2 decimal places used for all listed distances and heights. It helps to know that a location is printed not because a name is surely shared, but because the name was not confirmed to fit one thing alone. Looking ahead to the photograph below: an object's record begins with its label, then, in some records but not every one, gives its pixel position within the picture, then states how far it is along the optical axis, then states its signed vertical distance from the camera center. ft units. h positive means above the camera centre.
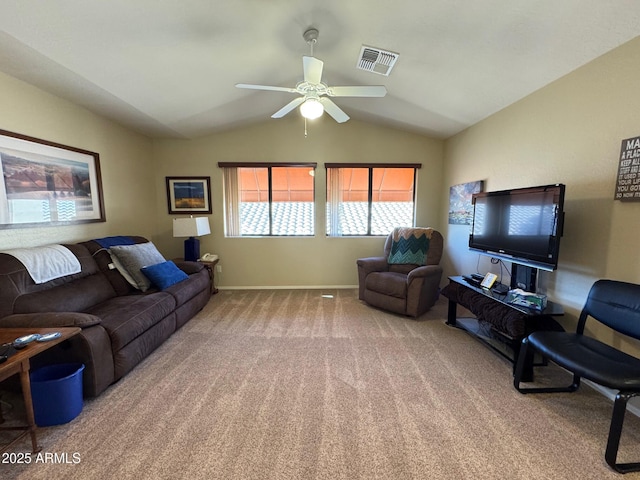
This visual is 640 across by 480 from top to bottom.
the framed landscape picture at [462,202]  11.76 +0.70
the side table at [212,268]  13.27 -2.61
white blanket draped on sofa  7.18 -1.30
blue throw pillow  9.74 -2.17
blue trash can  5.42 -3.73
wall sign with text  5.88 +1.00
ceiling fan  7.07 +3.51
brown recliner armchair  10.88 -2.59
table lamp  12.89 -0.74
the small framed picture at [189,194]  14.69 +1.15
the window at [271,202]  15.11 +0.76
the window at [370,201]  15.19 +0.86
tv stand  6.96 -2.81
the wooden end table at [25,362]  4.43 -2.41
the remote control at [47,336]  5.11 -2.34
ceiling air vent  7.97 +4.83
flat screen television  6.91 -0.23
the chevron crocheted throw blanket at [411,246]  12.90 -1.44
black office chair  4.64 -2.75
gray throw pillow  9.71 -1.68
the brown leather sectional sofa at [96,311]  6.12 -2.69
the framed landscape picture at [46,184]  7.64 +1.02
